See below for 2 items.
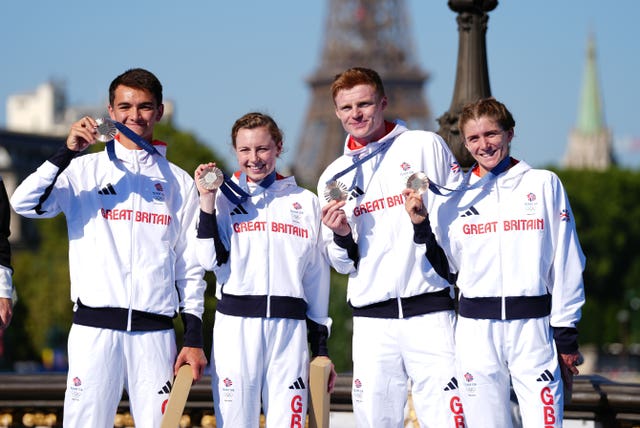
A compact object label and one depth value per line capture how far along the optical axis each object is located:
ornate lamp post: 11.27
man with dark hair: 7.79
